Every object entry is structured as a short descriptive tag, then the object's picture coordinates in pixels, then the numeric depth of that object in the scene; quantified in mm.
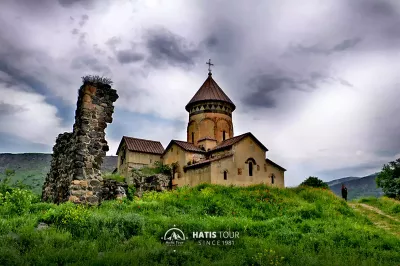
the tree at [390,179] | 31869
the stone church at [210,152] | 28209
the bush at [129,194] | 14625
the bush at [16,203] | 10078
